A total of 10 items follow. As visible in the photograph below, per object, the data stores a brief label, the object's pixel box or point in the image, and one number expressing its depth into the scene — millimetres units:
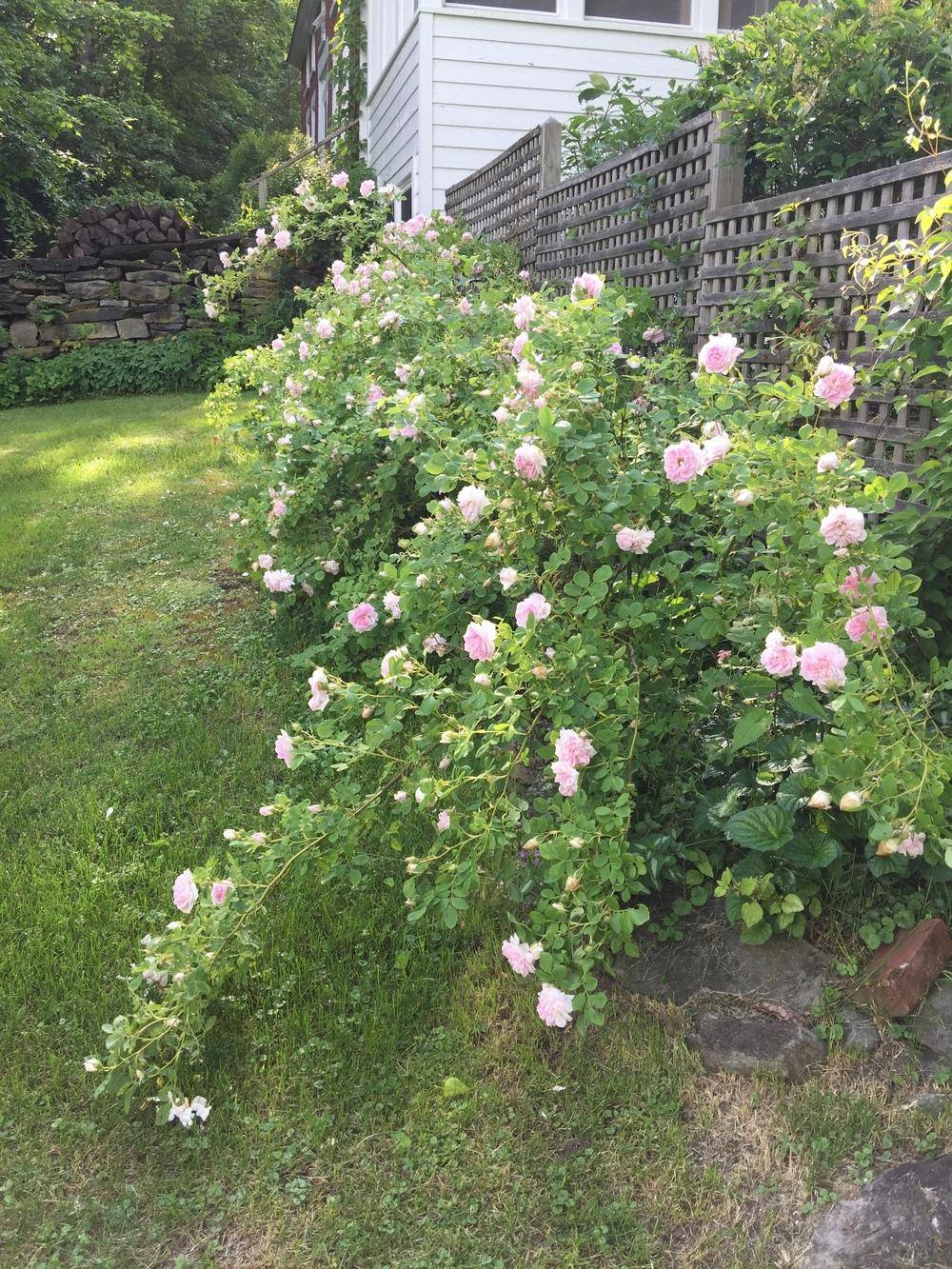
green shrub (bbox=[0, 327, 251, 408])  10828
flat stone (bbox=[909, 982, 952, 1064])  1857
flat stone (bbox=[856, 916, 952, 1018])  1900
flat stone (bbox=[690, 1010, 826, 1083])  1898
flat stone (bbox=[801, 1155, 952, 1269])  1519
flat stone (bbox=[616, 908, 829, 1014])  2014
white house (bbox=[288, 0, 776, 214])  7684
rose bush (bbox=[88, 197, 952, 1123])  1818
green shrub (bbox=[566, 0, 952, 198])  3344
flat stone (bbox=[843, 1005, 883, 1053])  1885
